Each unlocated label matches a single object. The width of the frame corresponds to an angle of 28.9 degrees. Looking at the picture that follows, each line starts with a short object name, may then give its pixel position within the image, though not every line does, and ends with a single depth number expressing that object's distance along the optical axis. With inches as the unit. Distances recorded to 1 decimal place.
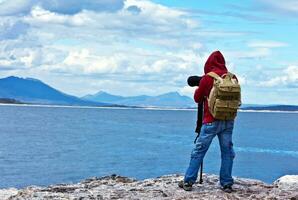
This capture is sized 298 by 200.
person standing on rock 439.2
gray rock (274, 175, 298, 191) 496.7
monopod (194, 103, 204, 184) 461.1
